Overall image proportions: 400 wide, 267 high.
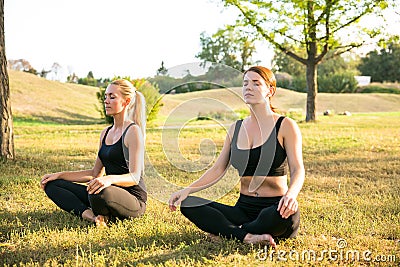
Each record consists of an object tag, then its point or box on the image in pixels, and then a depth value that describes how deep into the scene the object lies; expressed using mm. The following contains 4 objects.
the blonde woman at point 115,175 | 4105
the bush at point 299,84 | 47250
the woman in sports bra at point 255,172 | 3551
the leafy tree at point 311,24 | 18766
